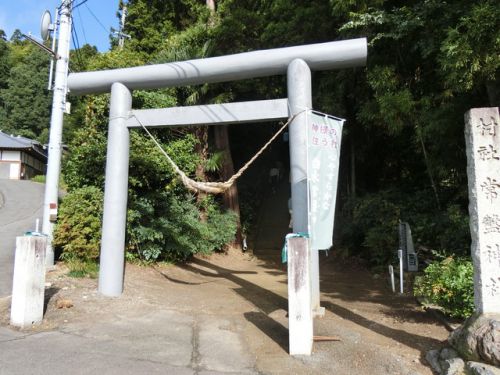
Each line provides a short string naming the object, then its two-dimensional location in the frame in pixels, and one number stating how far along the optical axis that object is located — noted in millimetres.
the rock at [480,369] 3967
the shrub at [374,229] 11383
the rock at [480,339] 4098
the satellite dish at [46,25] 10352
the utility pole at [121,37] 22703
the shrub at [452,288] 5879
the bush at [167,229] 10258
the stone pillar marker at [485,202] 4496
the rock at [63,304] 6602
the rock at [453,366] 4281
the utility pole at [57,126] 9125
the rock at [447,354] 4575
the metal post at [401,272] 8819
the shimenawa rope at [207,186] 7336
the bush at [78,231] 9156
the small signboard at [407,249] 10078
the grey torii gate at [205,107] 6617
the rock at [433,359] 4648
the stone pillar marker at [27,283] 5855
